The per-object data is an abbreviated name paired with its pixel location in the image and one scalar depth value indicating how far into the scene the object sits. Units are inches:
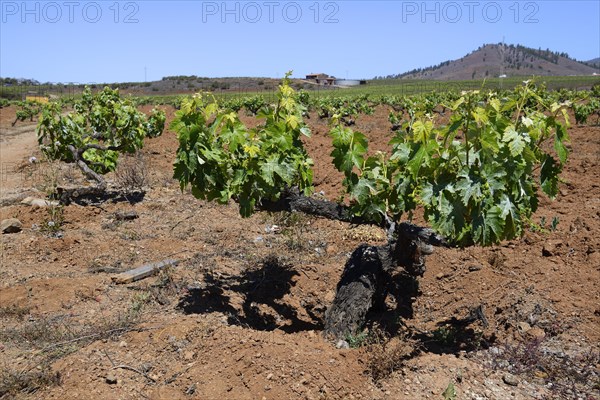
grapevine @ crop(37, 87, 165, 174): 364.2
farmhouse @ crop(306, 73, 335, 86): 3169.3
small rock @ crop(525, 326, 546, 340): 161.6
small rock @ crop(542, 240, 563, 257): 211.8
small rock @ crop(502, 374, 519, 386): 139.9
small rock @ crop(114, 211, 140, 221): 301.4
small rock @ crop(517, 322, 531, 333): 165.9
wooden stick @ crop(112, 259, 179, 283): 211.5
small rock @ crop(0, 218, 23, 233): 273.9
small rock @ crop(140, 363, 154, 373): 145.1
